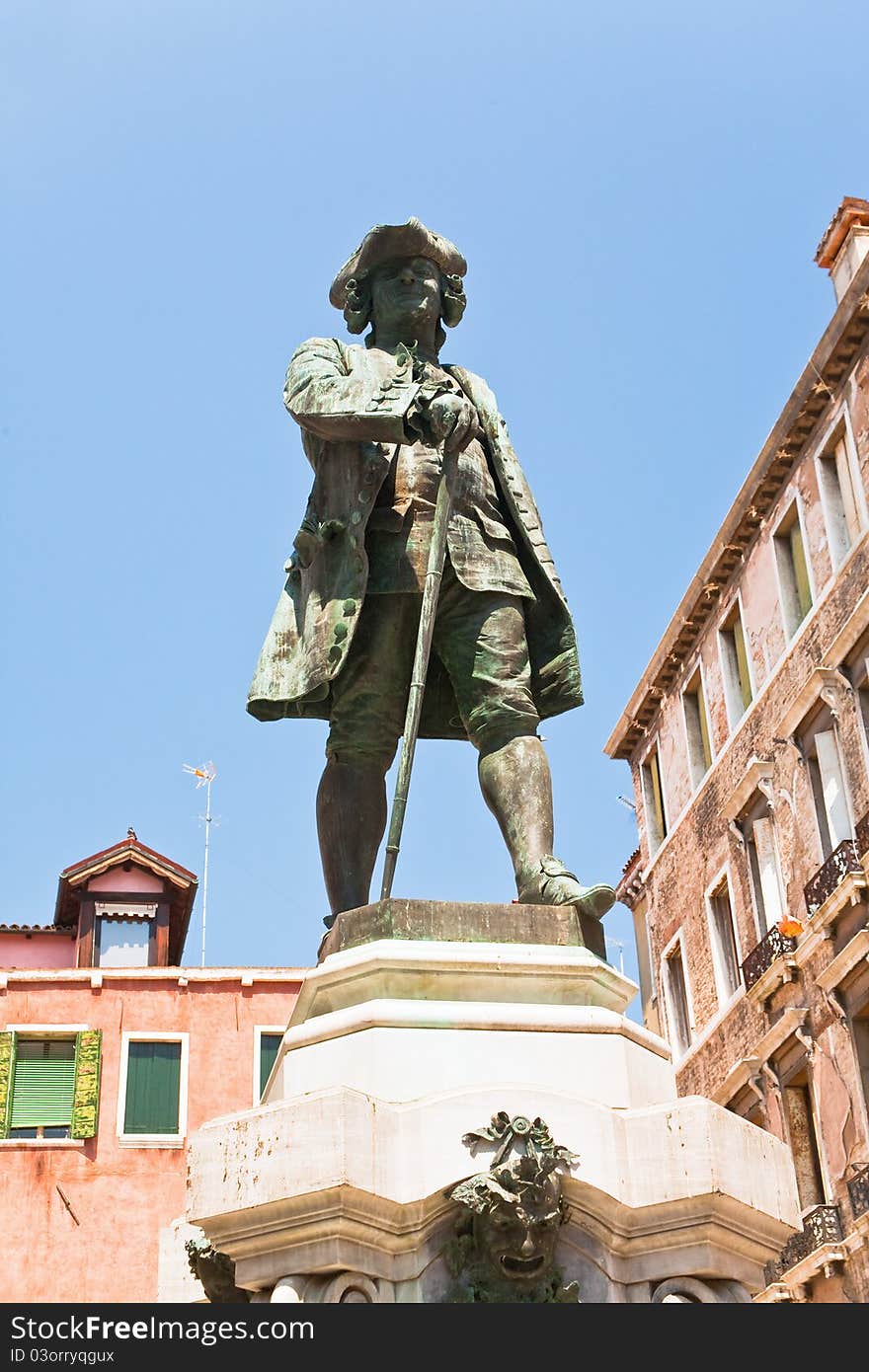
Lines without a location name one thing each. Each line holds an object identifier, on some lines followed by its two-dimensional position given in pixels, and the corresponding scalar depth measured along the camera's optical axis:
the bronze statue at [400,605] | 6.55
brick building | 25.69
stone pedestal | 5.09
